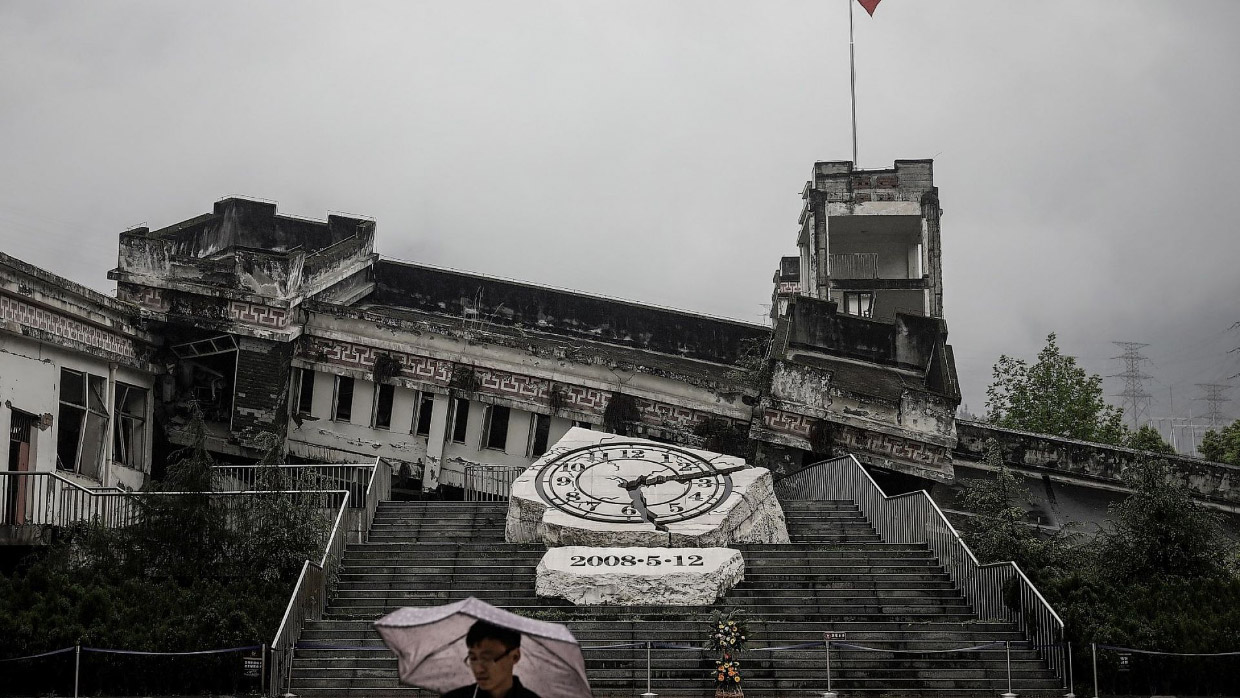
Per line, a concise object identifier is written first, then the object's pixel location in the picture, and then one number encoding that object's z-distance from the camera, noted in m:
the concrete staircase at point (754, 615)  17.34
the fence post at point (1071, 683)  16.89
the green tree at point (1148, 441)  39.26
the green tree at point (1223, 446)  40.63
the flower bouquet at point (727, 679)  16.33
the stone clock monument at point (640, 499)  21.59
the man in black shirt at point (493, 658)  7.00
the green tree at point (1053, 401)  39.00
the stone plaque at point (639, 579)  19.45
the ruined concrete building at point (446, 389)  28.19
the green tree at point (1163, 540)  21.19
